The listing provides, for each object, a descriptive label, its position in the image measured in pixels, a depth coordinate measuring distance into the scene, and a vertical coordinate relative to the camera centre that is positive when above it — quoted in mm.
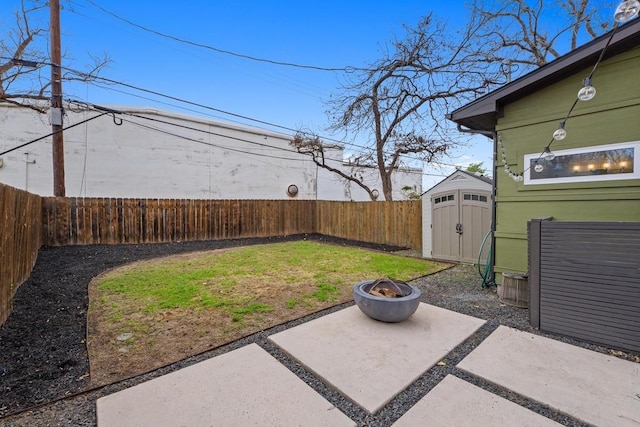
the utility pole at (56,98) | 7335 +3117
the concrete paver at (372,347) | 1956 -1218
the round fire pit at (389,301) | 2787 -931
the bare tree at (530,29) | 8055 +5604
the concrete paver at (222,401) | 1621 -1234
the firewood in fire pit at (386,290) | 2973 -875
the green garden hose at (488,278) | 4332 -1059
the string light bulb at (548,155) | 3234 +698
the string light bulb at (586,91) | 2184 +964
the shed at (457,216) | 6148 -116
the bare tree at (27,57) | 7527 +4393
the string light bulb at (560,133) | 2746 +791
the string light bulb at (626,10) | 1499 +1125
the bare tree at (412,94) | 9148 +4418
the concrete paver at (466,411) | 1612 -1247
